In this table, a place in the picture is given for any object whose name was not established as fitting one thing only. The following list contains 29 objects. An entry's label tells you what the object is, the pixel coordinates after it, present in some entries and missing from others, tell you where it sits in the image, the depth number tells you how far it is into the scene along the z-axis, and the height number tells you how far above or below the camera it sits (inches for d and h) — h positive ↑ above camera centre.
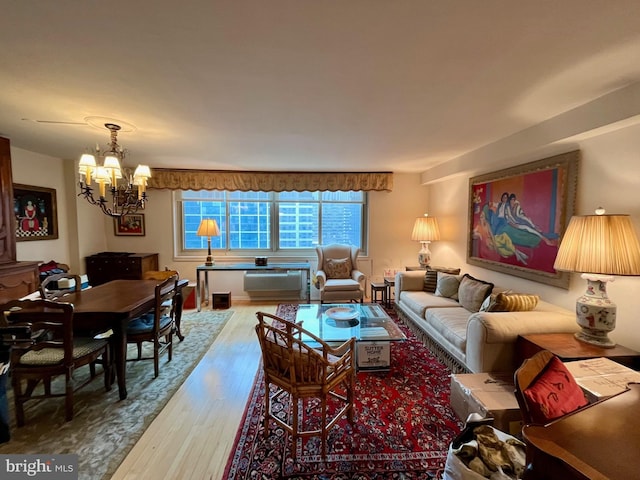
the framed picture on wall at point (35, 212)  137.3 +4.6
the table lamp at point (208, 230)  178.7 -5.1
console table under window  176.6 -29.7
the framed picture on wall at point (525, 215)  97.6 +3.4
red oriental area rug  62.7 -55.4
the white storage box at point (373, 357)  105.6 -50.6
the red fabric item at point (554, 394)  42.9 -27.8
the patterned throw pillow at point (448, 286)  137.4 -31.2
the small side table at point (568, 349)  71.3 -32.9
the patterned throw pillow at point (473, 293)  115.6 -29.6
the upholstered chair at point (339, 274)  168.4 -33.7
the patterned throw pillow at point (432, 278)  150.0 -29.9
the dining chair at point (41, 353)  74.3 -36.8
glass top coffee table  102.5 -41.5
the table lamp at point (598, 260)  69.9 -9.2
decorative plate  115.9 -38.8
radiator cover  192.4 -41.0
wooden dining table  84.7 -27.9
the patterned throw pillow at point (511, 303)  92.9 -26.5
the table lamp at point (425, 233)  172.9 -6.0
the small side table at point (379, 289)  176.8 -46.3
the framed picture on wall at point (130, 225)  192.9 -2.3
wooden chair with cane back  64.2 -36.2
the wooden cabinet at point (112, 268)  173.3 -28.8
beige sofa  81.4 -37.0
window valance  186.1 +28.5
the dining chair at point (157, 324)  98.1 -38.2
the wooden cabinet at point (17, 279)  111.2 -24.6
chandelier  91.1 +17.2
